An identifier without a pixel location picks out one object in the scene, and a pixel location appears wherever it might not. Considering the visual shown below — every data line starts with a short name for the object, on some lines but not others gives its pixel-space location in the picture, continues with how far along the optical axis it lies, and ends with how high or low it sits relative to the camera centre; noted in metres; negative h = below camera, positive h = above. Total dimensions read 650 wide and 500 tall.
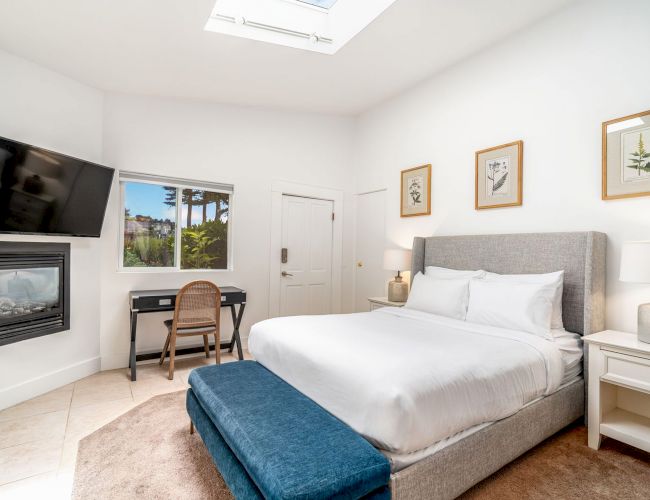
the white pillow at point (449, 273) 3.08 -0.21
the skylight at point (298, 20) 2.74 +1.84
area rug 1.76 -1.19
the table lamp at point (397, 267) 3.83 -0.18
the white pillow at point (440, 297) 2.88 -0.39
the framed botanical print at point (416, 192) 3.89 +0.66
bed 1.47 -0.61
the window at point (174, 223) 3.73 +0.28
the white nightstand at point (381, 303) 3.73 -0.56
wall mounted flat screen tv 2.58 +0.45
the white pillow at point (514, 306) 2.40 -0.39
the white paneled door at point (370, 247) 4.53 +0.04
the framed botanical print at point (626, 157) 2.38 +0.65
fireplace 2.73 -0.35
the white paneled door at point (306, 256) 4.55 -0.09
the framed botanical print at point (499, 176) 3.08 +0.67
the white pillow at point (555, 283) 2.51 -0.22
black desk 3.24 -0.52
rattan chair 3.28 -0.61
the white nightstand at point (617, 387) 2.02 -0.81
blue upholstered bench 1.23 -0.77
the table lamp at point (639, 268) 2.01 -0.09
